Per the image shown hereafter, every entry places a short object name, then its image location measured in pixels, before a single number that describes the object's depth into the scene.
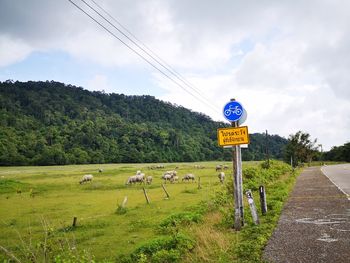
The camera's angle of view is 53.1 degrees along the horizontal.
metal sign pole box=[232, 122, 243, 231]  13.12
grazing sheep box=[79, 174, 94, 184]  51.97
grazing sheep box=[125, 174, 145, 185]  45.88
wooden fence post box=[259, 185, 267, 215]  15.27
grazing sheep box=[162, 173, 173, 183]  48.90
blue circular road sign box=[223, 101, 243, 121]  13.14
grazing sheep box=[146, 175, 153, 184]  46.99
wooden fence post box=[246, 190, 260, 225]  13.03
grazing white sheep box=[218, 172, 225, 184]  43.34
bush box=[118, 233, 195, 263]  10.20
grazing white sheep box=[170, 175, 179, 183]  48.22
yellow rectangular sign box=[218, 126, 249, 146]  12.87
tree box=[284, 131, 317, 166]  80.69
